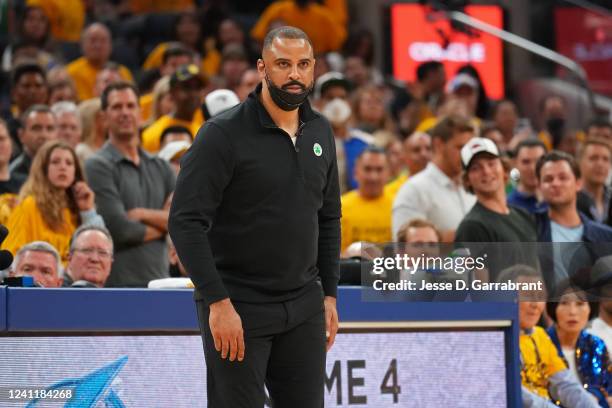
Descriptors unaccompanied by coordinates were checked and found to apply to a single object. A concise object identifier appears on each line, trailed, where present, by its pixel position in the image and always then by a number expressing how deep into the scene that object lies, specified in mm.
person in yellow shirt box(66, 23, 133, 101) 23469
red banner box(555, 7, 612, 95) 29078
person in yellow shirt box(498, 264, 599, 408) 12070
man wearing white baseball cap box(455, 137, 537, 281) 14320
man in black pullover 8570
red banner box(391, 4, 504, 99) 29266
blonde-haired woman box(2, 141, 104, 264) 14602
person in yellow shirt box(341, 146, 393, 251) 17750
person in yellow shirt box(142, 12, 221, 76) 26797
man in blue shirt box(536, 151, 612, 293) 15344
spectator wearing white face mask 20266
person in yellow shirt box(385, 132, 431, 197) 19469
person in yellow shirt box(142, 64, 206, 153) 18672
